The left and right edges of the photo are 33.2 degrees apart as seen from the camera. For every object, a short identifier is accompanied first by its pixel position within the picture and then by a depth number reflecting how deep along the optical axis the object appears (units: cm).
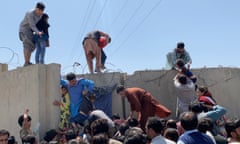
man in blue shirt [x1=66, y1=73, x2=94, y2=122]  774
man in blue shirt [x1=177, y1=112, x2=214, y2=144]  432
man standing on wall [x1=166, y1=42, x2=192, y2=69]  904
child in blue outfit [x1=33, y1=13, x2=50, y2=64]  840
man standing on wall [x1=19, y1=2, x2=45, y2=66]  845
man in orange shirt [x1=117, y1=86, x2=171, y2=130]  722
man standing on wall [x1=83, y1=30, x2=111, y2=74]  913
